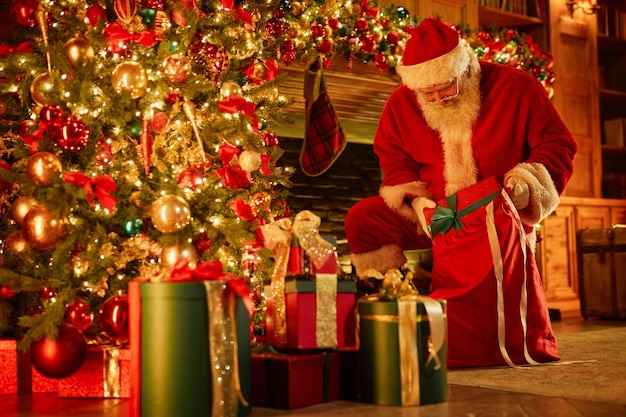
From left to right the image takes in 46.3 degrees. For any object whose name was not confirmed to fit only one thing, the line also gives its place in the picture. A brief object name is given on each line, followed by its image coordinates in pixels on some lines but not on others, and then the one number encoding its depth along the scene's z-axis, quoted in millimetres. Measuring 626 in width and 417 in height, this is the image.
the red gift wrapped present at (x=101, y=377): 2018
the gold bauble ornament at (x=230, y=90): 2350
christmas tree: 1983
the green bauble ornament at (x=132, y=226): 2088
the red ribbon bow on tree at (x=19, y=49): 2363
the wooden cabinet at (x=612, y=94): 5516
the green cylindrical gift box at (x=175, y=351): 1569
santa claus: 2342
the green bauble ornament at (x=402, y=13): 3992
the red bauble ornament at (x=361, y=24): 3785
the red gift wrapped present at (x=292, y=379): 1745
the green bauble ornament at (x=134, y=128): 2154
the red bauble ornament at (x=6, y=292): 2129
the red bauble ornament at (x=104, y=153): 2154
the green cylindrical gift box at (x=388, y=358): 1752
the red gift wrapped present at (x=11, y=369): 2152
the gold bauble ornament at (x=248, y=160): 2336
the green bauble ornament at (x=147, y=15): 2336
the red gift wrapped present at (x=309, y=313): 1777
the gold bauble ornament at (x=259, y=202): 2545
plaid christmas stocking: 3715
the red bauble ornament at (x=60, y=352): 1915
